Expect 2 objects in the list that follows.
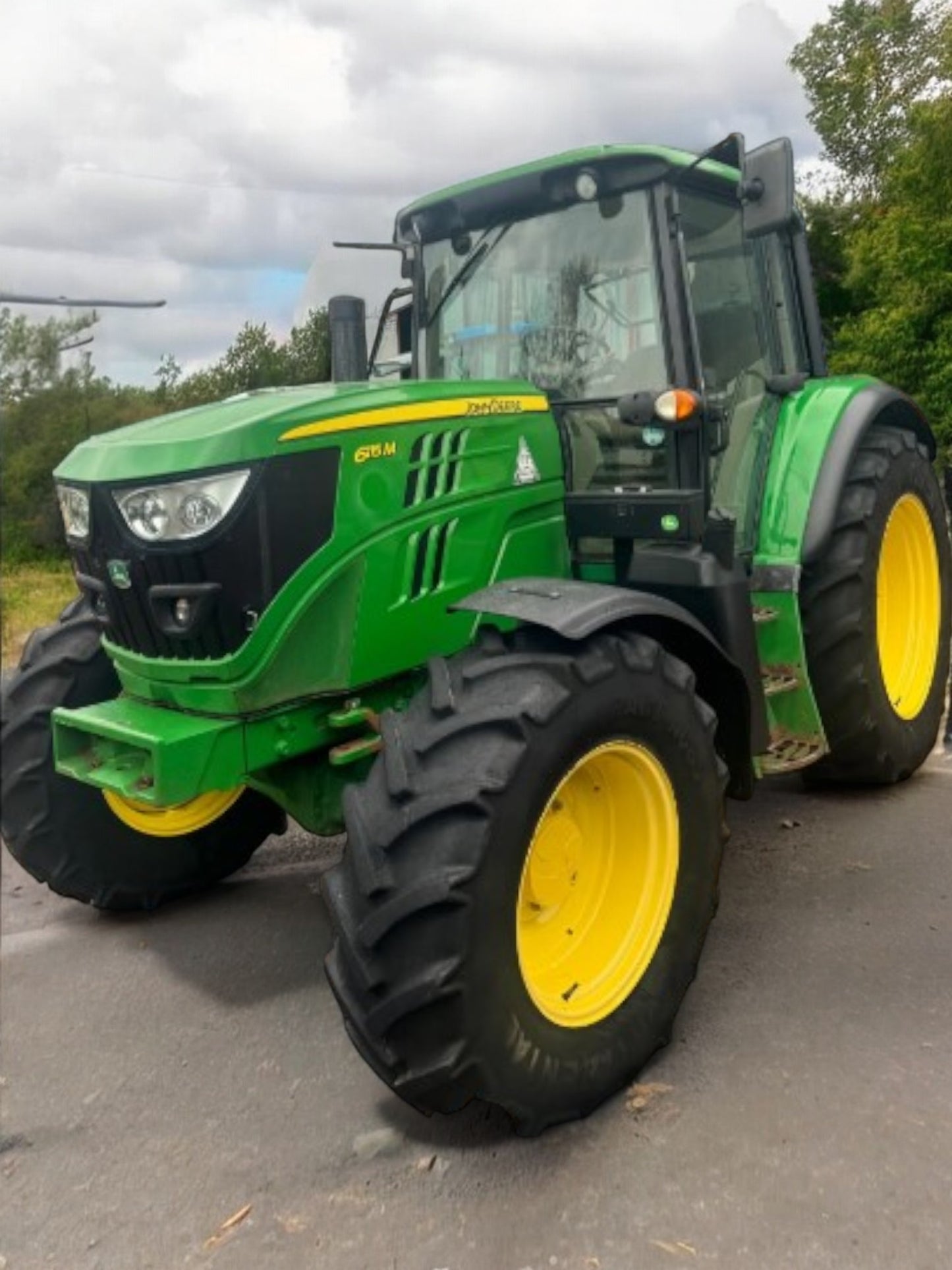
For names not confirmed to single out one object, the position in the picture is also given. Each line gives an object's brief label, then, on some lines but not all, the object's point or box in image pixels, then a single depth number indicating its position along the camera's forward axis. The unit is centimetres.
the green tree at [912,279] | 1092
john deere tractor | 230
